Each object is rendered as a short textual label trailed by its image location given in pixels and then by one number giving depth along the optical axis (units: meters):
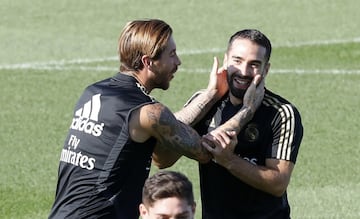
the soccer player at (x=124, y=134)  15.96
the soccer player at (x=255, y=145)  16.70
